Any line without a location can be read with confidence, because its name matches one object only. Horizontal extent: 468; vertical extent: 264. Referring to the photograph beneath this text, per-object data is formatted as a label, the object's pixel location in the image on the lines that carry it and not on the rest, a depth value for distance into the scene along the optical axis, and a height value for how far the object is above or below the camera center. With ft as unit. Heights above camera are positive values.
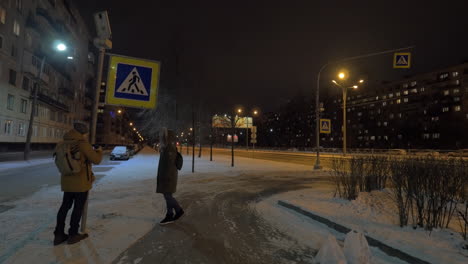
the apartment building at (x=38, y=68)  100.73 +33.22
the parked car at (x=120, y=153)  91.50 -3.55
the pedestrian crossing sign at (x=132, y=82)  17.79 +4.12
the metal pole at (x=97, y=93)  17.39 +3.17
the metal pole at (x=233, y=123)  81.51 +7.06
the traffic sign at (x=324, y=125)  68.49 +6.36
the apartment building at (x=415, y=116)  182.29 +31.96
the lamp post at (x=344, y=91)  63.95 +16.34
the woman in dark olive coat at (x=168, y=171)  18.19 -1.78
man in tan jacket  14.02 -2.26
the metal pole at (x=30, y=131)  72.83 +2.30
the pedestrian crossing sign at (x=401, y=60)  42.70 +14.82
